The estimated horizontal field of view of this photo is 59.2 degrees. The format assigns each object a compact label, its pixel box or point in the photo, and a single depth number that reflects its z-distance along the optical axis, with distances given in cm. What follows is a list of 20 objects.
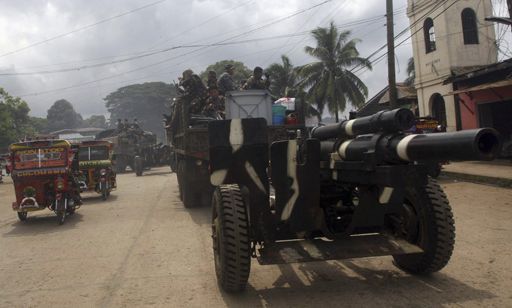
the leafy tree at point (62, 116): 9662
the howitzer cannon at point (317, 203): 396
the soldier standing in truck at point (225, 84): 1041
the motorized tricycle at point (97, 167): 1339
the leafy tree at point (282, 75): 3641
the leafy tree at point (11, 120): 3538
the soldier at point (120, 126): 2816
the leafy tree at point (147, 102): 9150
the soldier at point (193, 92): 988
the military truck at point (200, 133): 866
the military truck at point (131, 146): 2697
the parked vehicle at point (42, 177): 955
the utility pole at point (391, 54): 1569
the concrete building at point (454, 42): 1916
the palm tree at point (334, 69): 2973
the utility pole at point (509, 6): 1412
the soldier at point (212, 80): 1019
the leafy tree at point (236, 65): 4954
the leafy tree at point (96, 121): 11812
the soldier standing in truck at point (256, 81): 1027
